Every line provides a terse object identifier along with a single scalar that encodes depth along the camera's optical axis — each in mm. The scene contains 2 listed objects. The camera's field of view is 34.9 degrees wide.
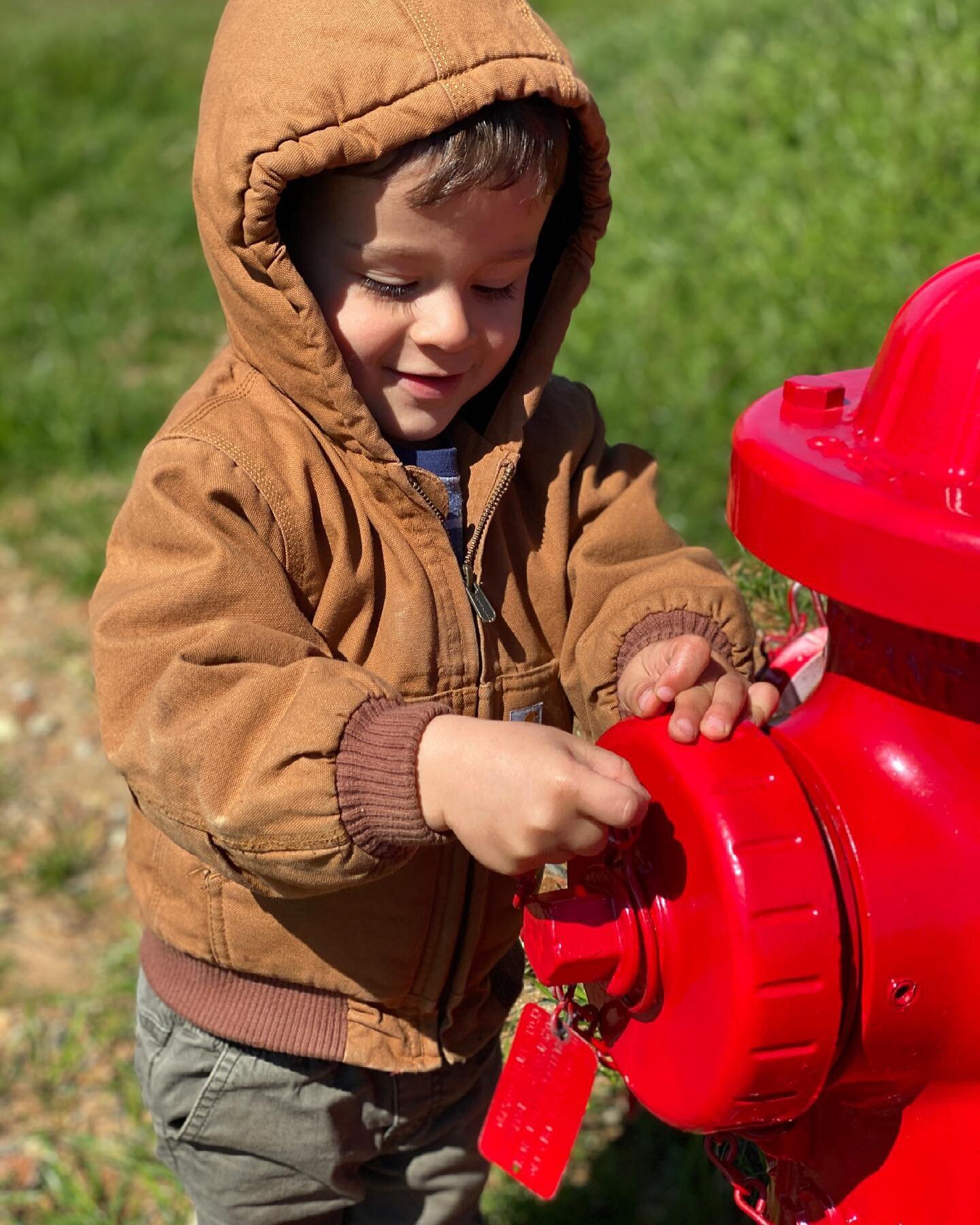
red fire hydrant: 1211
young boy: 1418
